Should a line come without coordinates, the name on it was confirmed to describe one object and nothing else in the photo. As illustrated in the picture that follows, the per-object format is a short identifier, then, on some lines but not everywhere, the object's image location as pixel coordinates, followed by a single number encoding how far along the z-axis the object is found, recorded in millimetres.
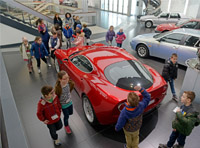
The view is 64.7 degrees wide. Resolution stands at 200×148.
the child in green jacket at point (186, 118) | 2361
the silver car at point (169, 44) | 5922
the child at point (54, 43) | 6028
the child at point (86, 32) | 7715
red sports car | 2994
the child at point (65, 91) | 2766
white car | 12516
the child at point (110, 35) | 7239
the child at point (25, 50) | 5504
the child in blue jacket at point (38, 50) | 5332
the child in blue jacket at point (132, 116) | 2244
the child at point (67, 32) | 7689
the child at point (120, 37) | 7193
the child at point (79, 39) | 6610
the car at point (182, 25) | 10113
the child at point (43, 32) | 6551
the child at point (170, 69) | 4103
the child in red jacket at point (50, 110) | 2432
